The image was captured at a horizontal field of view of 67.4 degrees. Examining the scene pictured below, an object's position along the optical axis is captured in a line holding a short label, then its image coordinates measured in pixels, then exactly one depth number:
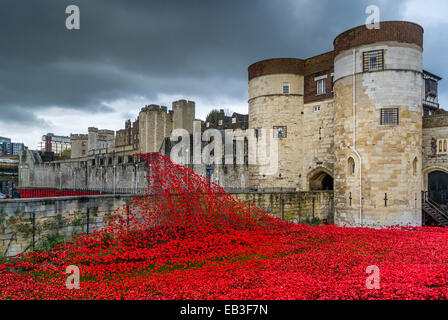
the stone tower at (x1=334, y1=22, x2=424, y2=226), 18.33
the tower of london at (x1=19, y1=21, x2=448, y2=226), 18.50
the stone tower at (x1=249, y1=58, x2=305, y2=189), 25.33
